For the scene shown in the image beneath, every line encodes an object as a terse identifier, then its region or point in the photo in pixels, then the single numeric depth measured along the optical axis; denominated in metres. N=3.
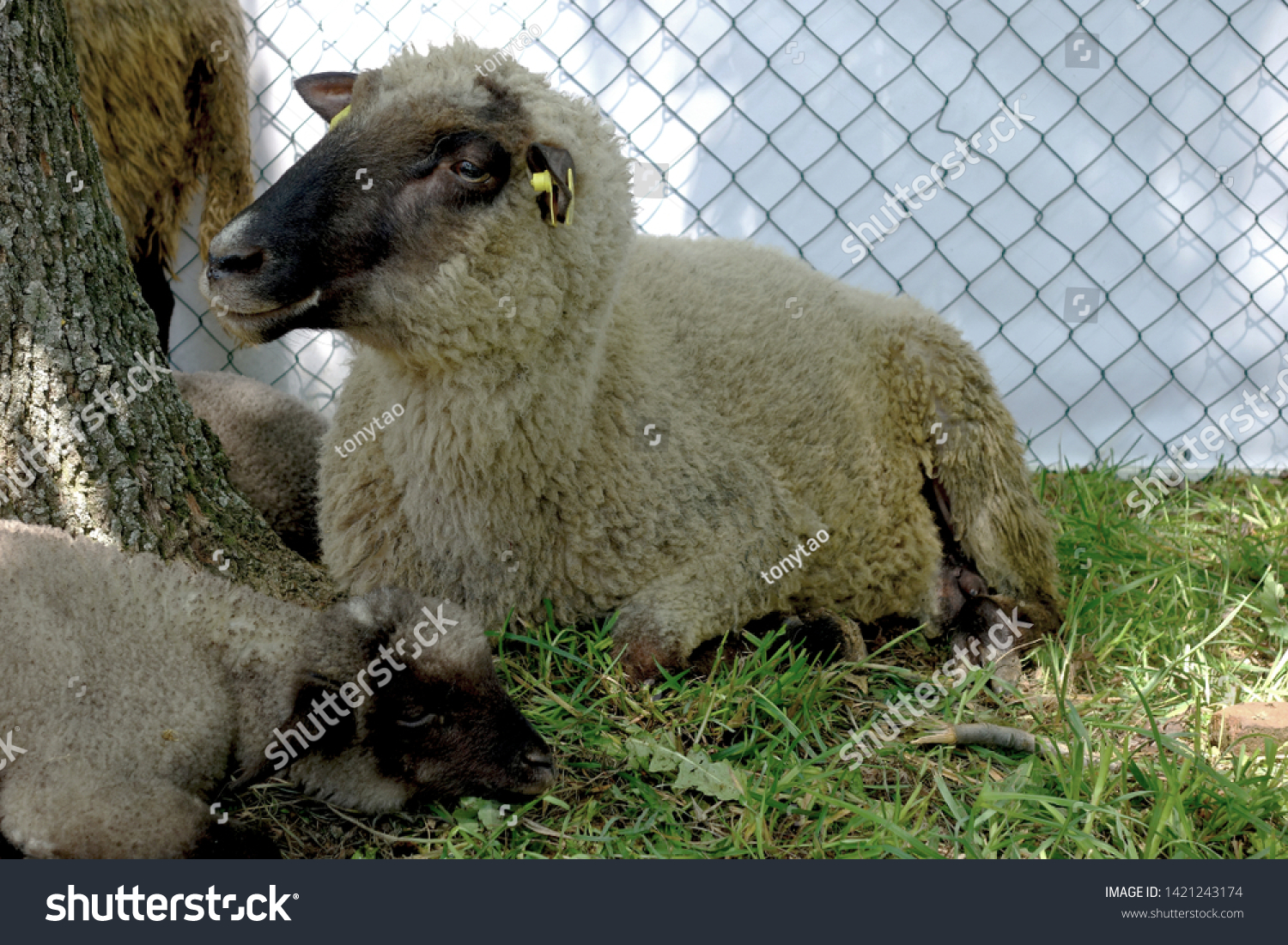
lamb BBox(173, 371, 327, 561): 3.50
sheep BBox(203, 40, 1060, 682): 2.48
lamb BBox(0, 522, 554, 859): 2.05
